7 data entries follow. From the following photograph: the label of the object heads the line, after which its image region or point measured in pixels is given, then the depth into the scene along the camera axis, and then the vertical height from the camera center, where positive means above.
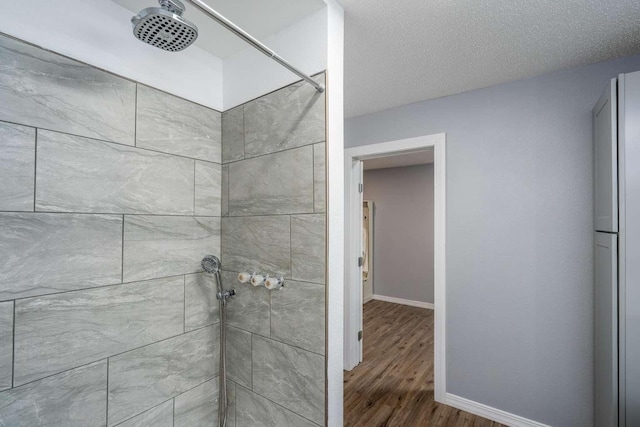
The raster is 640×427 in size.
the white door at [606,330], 1.33 -0.59
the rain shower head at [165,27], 0.84 +0.60
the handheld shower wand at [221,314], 1.53 -0.55
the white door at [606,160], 1.34 +0.31
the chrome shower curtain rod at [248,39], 0.78 +0.59
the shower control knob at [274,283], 1.34 -0.33
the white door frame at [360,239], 2.23 -0.24
